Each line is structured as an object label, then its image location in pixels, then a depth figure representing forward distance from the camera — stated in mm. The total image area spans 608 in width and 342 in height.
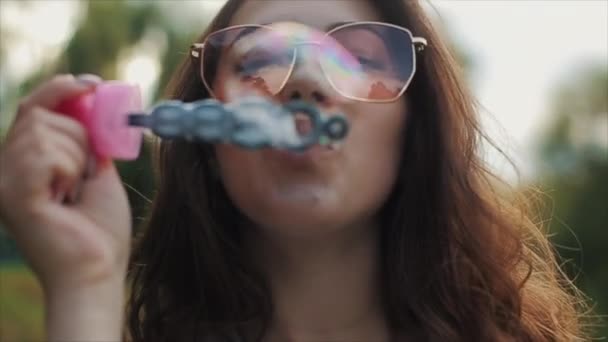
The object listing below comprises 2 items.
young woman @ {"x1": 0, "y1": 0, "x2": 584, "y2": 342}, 799
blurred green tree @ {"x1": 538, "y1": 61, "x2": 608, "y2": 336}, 8438
